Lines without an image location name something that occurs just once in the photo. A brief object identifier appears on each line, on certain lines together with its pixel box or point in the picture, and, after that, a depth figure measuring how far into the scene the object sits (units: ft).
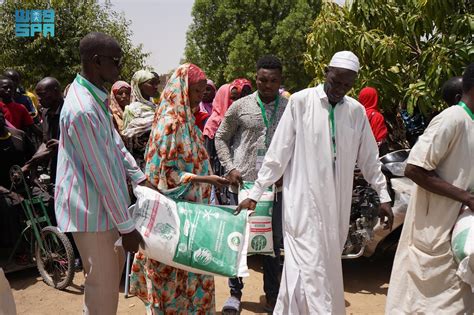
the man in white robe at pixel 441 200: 9.27
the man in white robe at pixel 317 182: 10.57
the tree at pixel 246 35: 99.19
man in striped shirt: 8.19
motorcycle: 14.96
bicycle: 15.96
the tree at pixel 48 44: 53.26
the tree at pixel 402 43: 17.78
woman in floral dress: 10.62
